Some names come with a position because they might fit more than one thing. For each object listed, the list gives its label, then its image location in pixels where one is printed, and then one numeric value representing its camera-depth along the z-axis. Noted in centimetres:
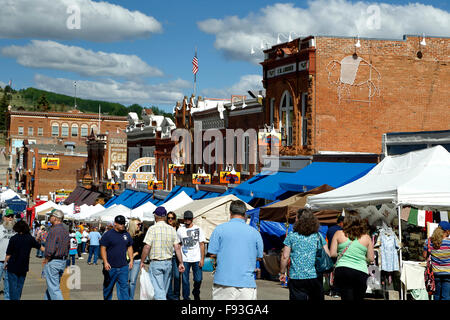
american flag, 4131
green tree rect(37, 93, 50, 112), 13388
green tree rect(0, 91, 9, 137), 14912
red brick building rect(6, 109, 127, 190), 10288
